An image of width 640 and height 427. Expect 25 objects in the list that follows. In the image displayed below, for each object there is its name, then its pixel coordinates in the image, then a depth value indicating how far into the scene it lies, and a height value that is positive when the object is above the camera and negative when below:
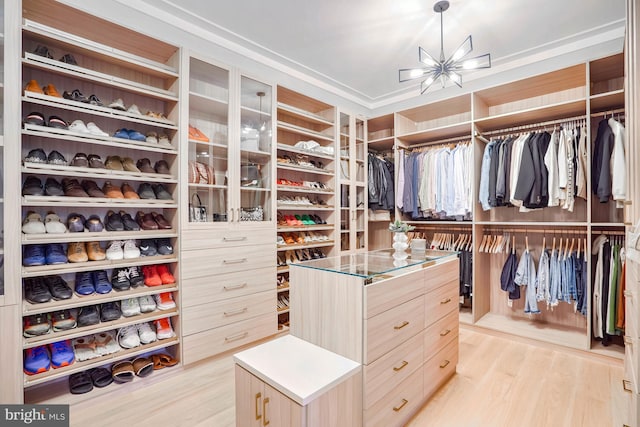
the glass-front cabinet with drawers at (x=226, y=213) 2.30 +0.00
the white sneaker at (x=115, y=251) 2.01 -0.26
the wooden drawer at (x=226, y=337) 2.25 -1.02
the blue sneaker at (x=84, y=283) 1.90 -0.46
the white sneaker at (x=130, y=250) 2.08 -0.26
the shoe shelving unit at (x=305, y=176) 3.06 +0.44
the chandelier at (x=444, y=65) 2.31 +1.24
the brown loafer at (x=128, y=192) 2.11 +0.15
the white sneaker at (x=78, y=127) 1.88 +0.55
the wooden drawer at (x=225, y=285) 2.25 -0.60
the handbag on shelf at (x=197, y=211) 2.32 +0.01
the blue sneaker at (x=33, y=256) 1.72 -0.25
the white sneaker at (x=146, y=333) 2.10 -0.85
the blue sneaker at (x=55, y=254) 1.79 -0.25
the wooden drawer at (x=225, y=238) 2.26 -0.21
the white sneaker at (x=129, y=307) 2.05 -0.65
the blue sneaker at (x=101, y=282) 1.96 -0.46
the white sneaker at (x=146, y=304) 2.12 -0.65
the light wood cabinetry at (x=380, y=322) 1.40 -0.57
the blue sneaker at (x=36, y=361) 1.69 -0.85
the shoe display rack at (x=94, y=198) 1.75 +0.09
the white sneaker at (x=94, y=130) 1.94 +0.54
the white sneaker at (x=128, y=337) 2.02 -0.85
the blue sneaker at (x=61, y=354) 1.77 -0.85
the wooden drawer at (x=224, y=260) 2.26 -0.39
